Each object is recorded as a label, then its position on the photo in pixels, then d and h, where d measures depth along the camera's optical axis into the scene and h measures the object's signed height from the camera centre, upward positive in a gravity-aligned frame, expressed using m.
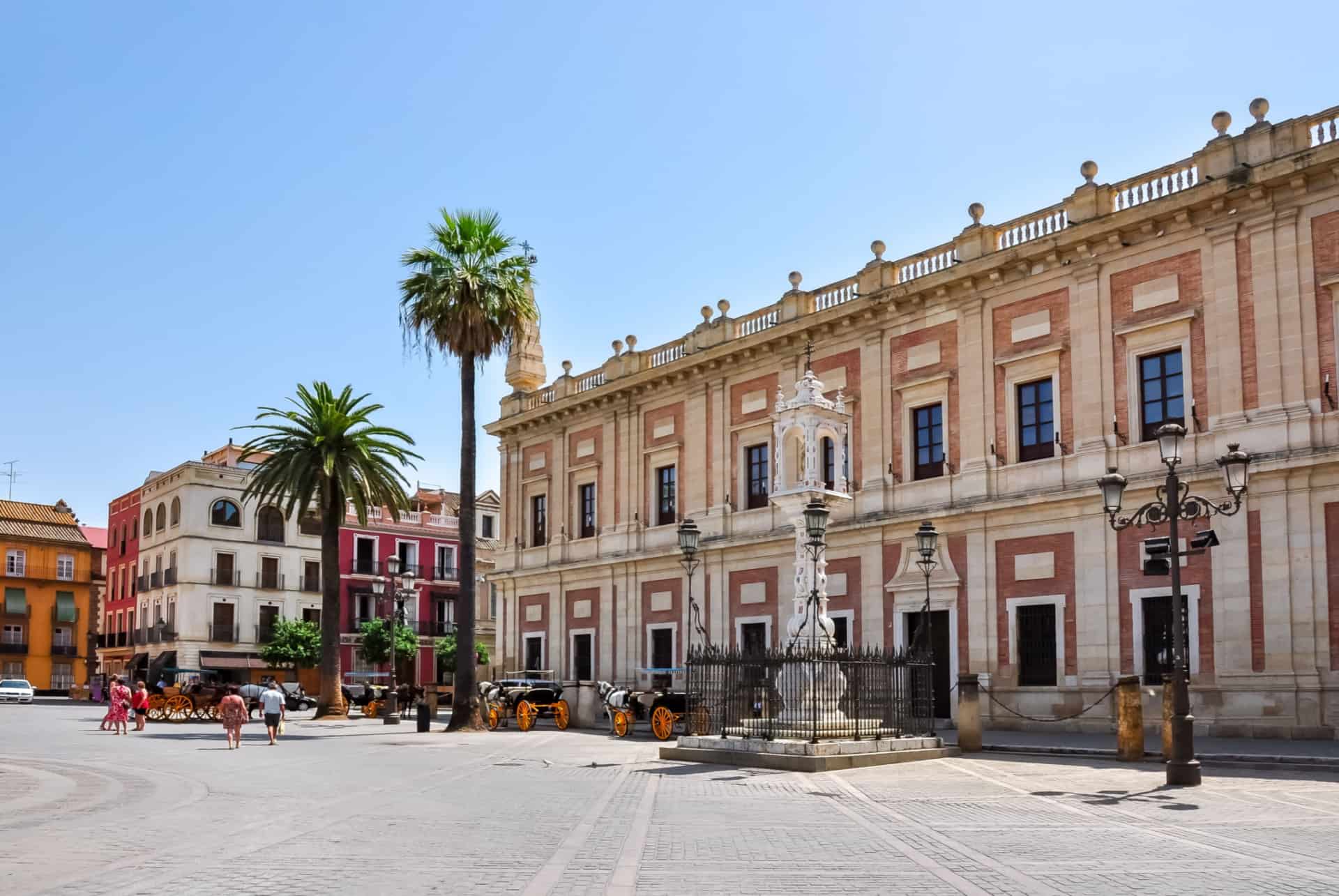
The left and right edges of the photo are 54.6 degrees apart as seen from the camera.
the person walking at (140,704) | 32.12 -2.85
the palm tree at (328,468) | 37.22 +3.57
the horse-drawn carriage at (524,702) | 31.39 -2.83
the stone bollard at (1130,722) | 19.30 -2.01
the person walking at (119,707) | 30.51 -2.73
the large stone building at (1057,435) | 23.69 +3.35
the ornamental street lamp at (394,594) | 34.53 -0.14
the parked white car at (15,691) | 58.03 -4.45
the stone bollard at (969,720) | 21.41 -2.18
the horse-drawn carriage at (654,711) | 23.92 -2.51
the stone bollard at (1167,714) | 17.93 -1.80
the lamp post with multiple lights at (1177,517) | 15.45 +0.90
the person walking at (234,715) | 24.44 -2.34
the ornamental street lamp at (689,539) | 27.12 +1.03
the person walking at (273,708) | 26.23 -2.38
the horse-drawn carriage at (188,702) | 37.22 -3.21
